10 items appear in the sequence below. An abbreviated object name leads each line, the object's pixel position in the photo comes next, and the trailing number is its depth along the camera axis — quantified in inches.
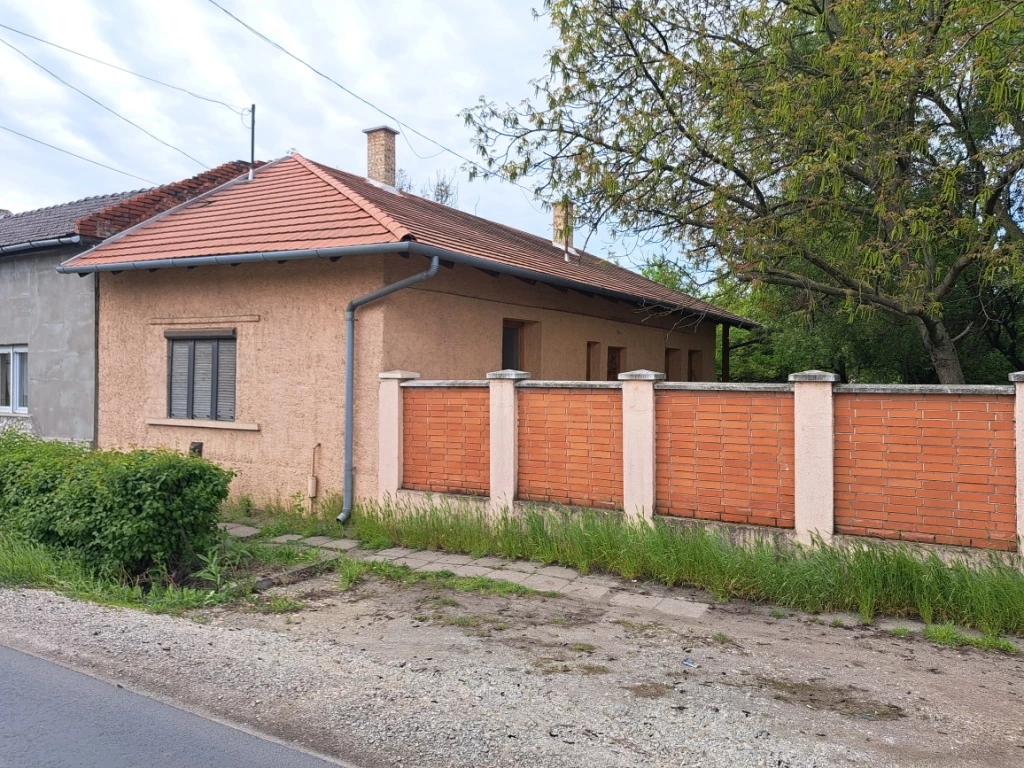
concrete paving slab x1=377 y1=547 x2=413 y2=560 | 311.1
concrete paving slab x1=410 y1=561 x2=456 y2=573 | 287.1
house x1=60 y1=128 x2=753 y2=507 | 365.4
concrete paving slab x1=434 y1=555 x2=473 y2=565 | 300.1
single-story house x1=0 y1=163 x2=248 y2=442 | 464.4
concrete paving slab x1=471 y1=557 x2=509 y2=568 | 295.3
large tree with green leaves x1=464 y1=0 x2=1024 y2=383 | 323.3
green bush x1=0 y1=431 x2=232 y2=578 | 262.4
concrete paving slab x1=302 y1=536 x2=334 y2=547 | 335.4
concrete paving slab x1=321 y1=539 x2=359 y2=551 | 327.9
